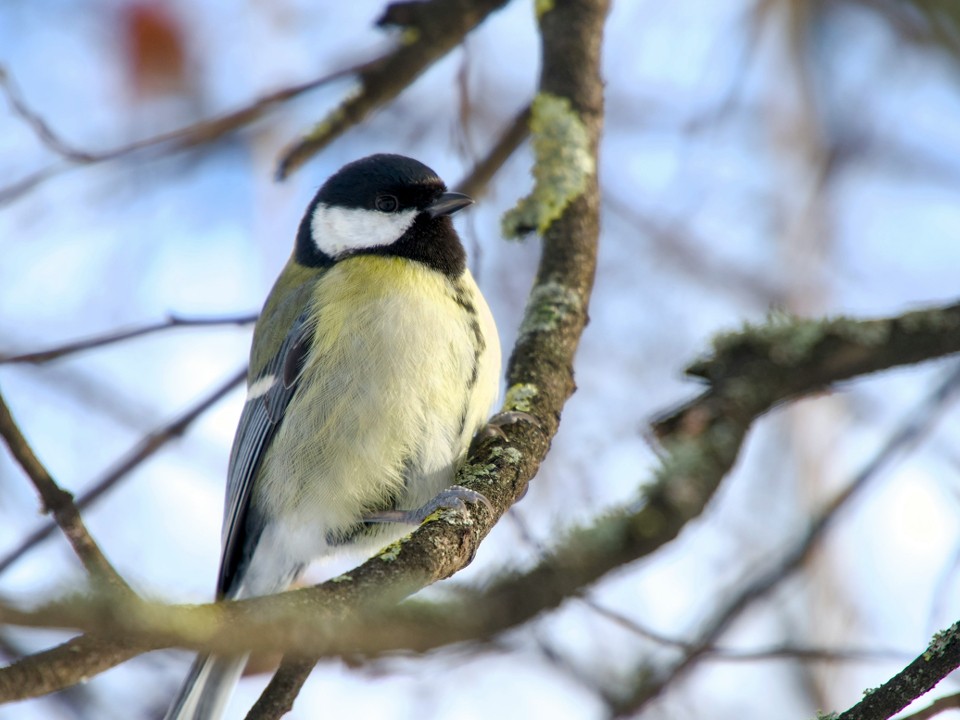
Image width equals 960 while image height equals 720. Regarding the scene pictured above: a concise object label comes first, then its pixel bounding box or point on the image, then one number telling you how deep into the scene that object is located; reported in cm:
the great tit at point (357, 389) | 500
